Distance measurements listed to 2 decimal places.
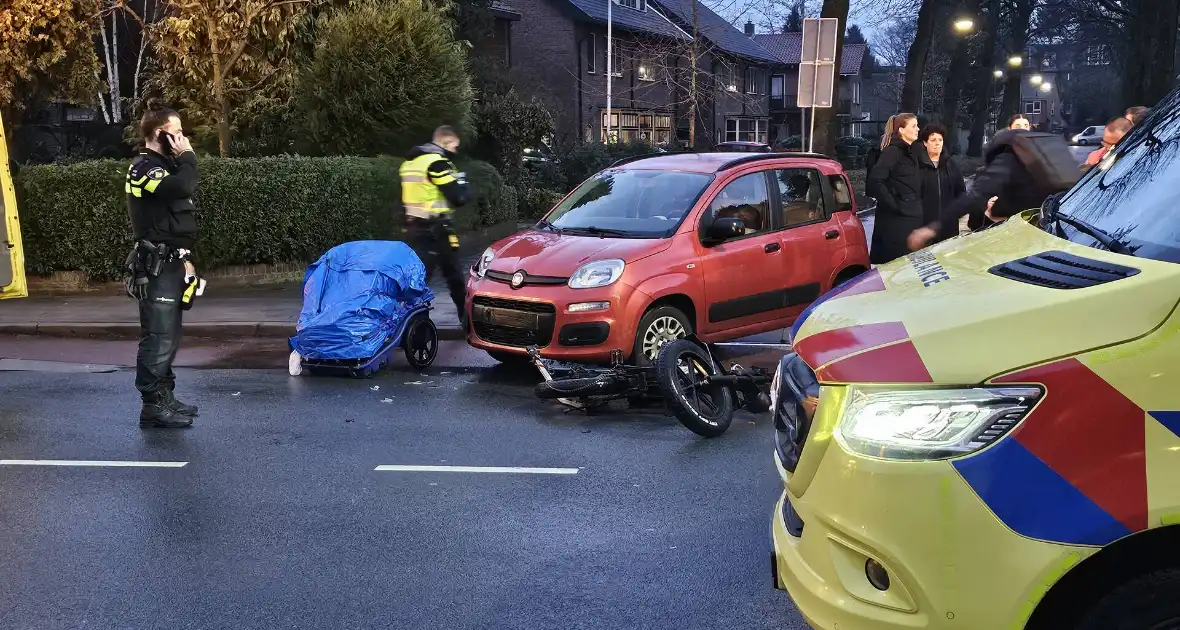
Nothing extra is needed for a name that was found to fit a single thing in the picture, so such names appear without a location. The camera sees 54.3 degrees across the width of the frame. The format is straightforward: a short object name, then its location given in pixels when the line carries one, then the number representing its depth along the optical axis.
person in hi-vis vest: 10.25
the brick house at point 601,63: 41.00
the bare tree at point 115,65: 21.47
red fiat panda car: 8.22
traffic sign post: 13.45
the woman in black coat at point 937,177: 9.47
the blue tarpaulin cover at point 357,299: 8.89
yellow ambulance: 2.59
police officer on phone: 7.05
